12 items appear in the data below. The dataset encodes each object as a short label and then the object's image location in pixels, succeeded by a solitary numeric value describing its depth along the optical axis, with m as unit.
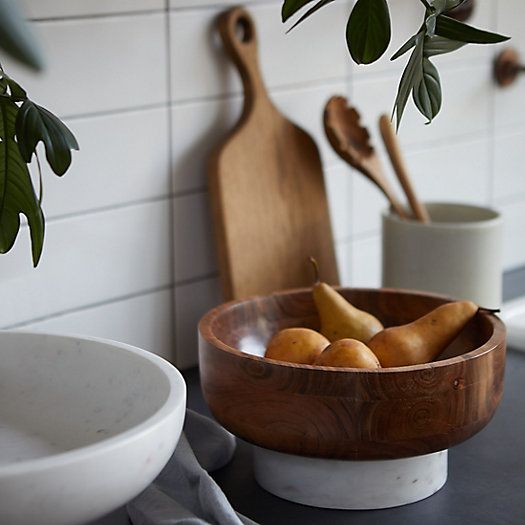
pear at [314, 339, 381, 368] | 1.58
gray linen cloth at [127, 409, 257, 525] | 1.53
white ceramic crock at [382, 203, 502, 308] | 1.99
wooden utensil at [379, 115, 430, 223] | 2.03
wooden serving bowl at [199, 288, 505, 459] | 1.55
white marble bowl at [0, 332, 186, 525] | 1.34
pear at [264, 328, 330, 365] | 1.64
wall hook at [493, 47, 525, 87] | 2.36
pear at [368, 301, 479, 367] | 1.65
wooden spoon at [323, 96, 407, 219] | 2.01
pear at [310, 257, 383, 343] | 1.71
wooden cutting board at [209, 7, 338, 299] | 1.94
